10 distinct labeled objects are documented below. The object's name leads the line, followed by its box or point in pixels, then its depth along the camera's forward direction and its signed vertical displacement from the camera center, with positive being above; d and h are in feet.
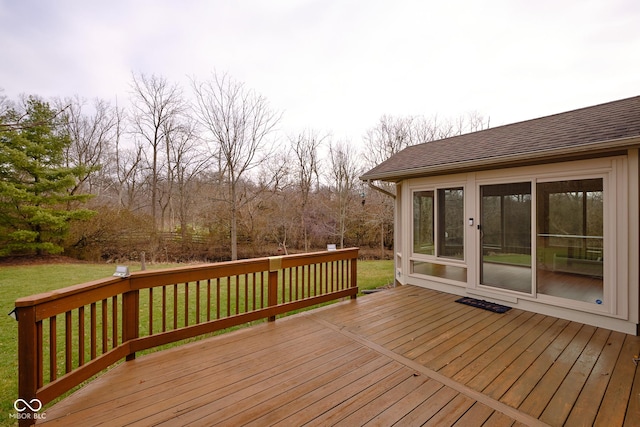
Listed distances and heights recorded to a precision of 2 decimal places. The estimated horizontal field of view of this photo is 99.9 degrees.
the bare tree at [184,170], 42.04 +7.53
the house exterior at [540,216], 9.89 -0.02
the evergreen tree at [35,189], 30.40 +3.25
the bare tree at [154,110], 39.65 +16.29
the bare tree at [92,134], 43.45 +13.83
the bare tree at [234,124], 31.24 +11.15
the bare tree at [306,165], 47.43 +9.33
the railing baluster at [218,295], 8.93 -2.74
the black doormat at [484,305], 12.32 -4.28
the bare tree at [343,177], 47.75 +7.14
